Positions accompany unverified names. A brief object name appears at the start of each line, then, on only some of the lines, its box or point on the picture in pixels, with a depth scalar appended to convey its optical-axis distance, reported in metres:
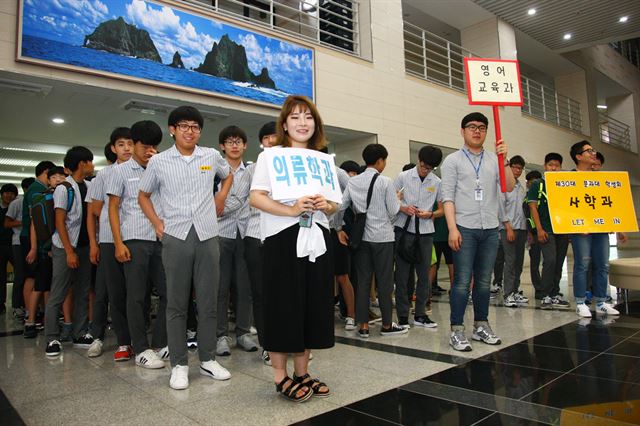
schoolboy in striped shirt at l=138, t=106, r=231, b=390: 2.41
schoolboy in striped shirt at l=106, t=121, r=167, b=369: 2.81
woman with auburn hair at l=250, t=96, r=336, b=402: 2.03
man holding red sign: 3.06
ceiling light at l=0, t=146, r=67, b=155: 8.86
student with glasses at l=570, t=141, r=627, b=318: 3.99
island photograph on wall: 4.83
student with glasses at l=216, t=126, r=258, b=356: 3.12
